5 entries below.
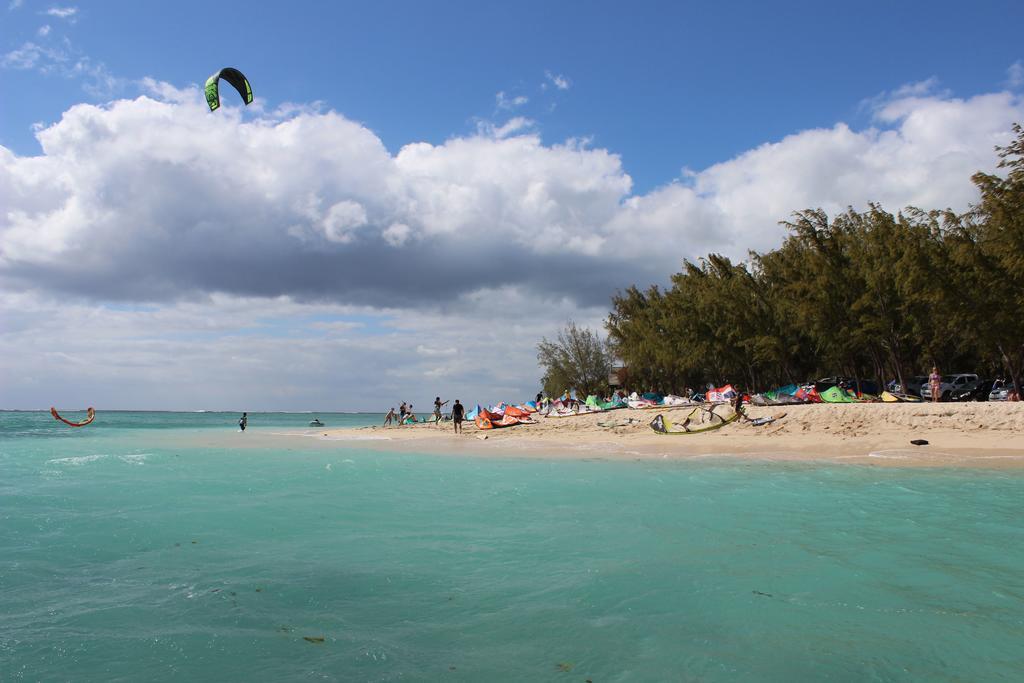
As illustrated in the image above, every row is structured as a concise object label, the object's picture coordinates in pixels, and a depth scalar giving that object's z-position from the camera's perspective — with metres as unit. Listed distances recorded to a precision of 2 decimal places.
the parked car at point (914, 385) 38.59
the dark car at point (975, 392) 37.03
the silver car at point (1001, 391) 35.44
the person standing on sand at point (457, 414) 40.22
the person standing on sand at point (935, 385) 31.91
